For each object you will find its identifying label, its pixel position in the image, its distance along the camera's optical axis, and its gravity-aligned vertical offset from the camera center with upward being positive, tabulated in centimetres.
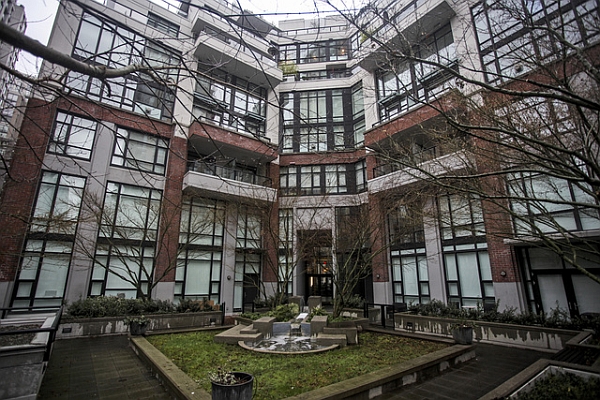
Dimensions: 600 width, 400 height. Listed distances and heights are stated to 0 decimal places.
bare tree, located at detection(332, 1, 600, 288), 441 +360
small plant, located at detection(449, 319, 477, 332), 854 -138
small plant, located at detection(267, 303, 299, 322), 1179 -147
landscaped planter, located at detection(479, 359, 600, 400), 463 -171
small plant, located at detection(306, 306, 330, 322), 1139 -140
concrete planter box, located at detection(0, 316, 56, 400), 496 -157
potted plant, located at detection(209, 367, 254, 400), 410 -150
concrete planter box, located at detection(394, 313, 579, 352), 938 -193
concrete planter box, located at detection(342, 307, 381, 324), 1523 -189
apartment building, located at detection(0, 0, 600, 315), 1325 +350
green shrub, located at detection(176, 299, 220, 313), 1416 -148
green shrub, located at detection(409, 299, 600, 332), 942 -144
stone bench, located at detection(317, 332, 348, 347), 889 -187
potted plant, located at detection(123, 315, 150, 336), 997 -162
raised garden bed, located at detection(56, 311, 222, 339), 1113 -194
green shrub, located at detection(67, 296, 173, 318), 1193 -131
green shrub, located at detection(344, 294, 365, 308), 1622 -144
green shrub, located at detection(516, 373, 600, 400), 452 -175
